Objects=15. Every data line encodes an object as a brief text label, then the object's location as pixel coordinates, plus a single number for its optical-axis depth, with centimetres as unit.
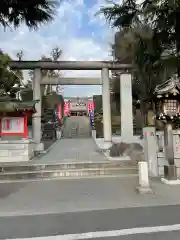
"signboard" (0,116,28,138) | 953
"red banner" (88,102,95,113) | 2169
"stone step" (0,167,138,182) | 686
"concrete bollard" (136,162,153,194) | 520
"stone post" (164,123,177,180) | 599
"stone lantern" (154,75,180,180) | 622
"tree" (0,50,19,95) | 1085
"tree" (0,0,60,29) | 396
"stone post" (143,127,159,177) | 682
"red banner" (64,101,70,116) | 3145
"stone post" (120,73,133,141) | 1187
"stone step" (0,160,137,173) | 734
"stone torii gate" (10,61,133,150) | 1133
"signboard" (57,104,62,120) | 2251
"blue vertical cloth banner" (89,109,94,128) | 1861
